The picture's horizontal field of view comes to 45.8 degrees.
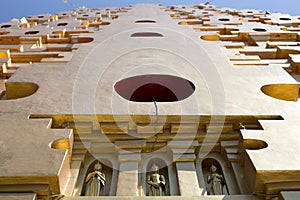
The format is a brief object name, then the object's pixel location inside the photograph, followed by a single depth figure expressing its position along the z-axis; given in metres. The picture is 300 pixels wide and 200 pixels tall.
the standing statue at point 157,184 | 5.86
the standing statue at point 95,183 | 5.85
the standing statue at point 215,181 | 5.98
